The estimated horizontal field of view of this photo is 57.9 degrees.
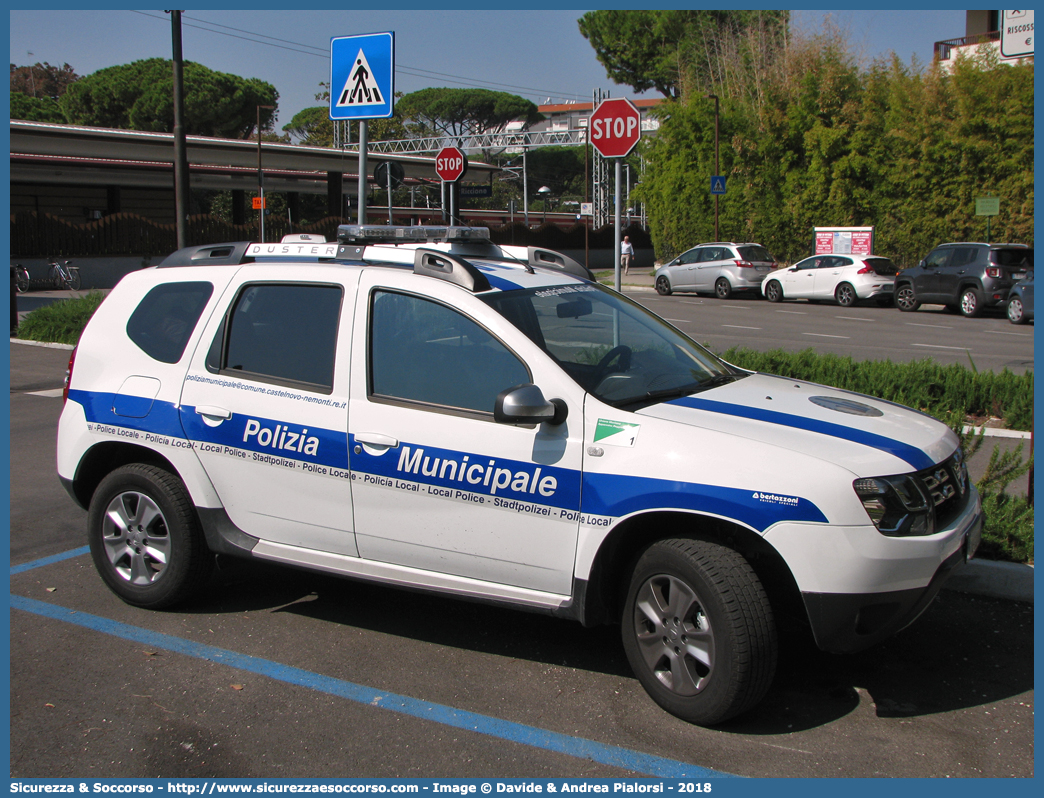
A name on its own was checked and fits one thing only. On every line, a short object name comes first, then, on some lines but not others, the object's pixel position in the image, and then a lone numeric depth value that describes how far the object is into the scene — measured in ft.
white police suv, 11.51
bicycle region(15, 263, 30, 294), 89.11
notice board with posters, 98.99
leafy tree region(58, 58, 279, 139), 210.38
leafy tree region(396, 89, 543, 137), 310.65
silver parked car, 91.40
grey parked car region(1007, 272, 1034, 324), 65.00
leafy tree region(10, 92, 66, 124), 216.13
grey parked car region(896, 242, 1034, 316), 69.97
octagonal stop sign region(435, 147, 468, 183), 42.70
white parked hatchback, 80.94
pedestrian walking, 128.08
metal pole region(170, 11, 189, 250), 50.31
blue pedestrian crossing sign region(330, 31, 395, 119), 26.13
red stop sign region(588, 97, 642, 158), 26.81
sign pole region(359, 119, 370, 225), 26.03
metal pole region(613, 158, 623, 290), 24.86
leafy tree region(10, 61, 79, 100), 280.92
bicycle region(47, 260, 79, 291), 96.68
